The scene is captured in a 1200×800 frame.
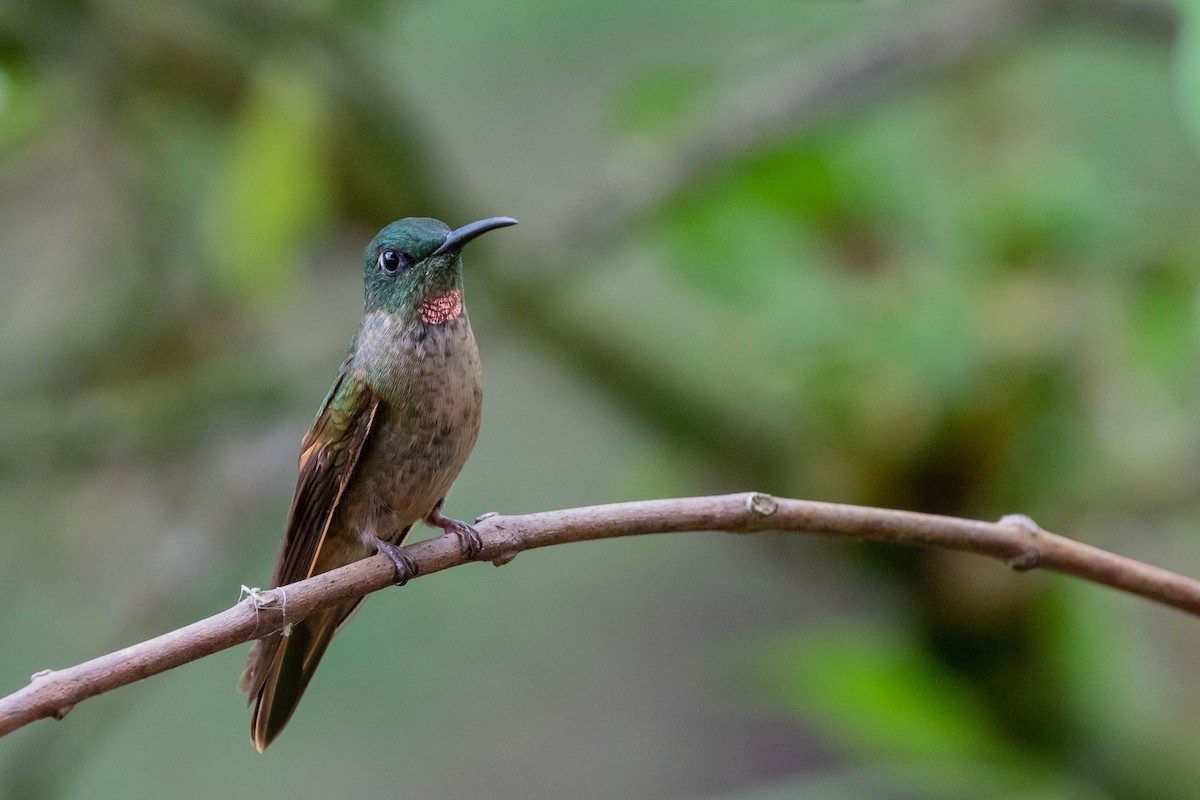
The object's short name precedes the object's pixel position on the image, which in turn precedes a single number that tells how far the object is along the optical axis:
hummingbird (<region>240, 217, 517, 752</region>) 2.96
